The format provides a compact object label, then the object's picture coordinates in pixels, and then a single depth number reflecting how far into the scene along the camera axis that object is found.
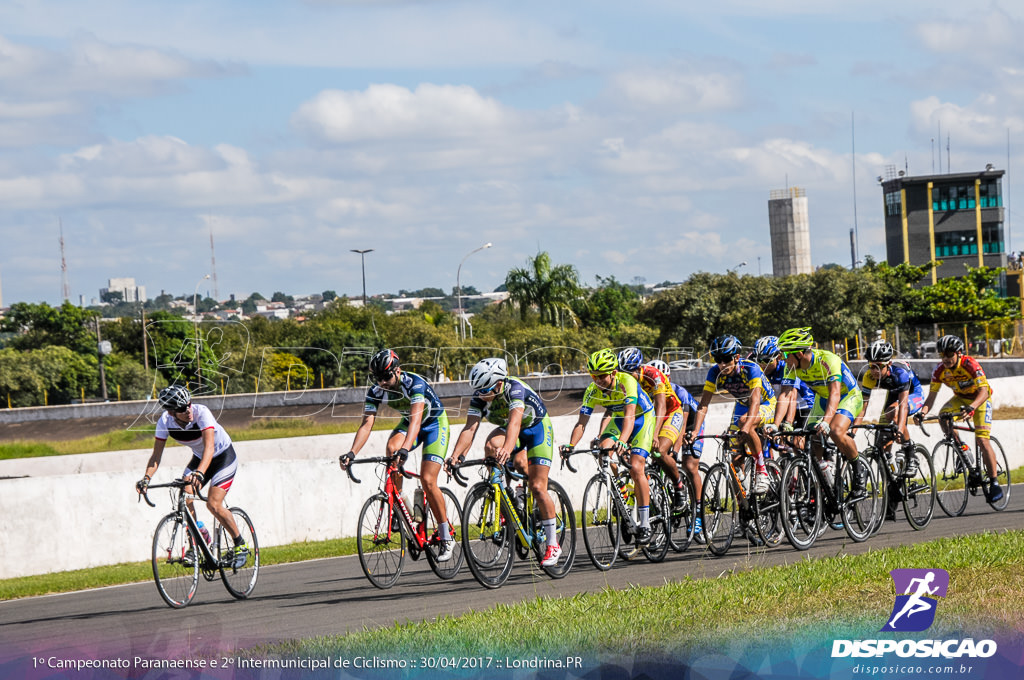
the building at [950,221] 115.88
